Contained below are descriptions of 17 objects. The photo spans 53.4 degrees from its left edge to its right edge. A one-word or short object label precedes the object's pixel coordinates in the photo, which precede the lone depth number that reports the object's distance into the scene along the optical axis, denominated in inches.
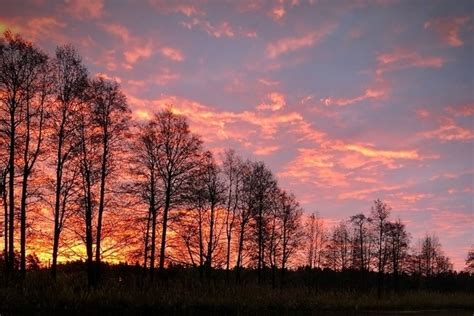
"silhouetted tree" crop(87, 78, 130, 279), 1226.6
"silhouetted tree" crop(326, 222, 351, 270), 3088.8
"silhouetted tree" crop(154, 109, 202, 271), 1460.4
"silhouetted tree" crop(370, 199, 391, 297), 2436.0
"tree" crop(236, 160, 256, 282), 1964.8
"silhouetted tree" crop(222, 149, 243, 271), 1956.2
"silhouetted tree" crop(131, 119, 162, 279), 1433.3
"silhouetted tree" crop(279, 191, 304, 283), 2209.6
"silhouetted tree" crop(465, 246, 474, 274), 3418.3
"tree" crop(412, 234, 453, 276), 3649.1
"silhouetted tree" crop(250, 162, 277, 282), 1963.6
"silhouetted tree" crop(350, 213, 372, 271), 2662.4
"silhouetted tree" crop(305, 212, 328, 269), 3036.2
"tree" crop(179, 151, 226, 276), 1717.3
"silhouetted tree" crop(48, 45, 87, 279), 1140.5
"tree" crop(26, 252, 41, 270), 1510.6
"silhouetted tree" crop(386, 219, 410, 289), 2535.2
